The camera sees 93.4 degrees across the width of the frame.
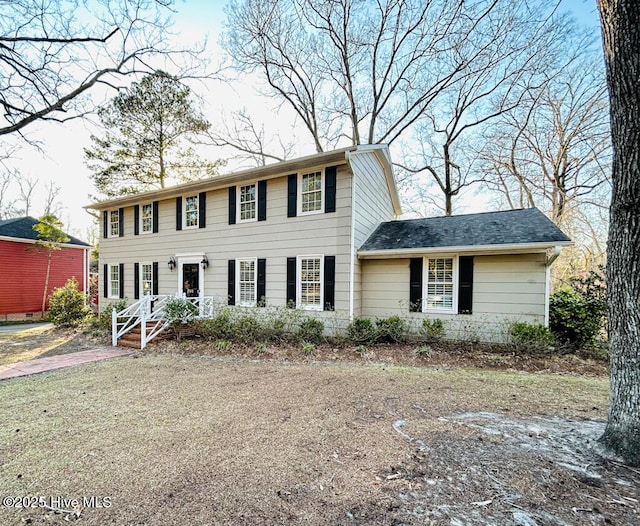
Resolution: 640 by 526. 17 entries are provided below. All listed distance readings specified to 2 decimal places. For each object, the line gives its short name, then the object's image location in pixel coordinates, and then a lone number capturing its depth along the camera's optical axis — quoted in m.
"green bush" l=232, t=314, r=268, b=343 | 8.03
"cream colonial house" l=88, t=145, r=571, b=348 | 7.55
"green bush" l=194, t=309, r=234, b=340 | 8.41
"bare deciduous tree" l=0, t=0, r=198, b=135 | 8.19
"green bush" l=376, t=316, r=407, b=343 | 7.82
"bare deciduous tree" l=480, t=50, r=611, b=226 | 12.79
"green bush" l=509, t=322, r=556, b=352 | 6.66
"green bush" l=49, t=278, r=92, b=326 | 11.81
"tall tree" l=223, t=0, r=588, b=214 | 12.65
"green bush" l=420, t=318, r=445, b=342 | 7.57
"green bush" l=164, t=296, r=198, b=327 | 8.75
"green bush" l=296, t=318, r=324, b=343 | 7.91
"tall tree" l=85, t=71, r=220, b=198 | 15.65
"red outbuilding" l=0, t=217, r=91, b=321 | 14.24
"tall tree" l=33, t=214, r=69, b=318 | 14.37
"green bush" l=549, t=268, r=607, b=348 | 7.11
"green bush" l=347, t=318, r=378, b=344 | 7.75
